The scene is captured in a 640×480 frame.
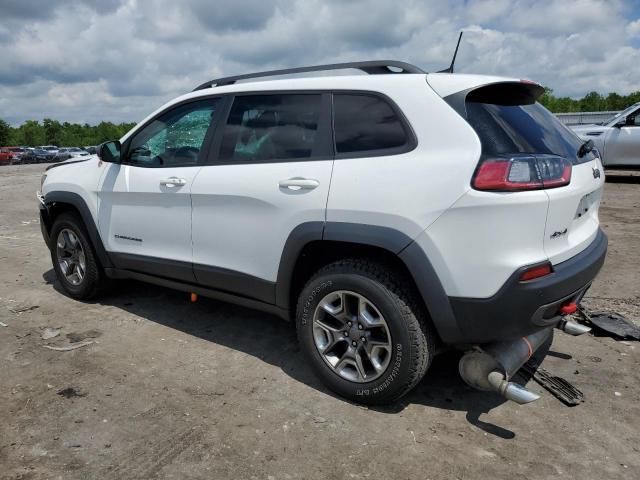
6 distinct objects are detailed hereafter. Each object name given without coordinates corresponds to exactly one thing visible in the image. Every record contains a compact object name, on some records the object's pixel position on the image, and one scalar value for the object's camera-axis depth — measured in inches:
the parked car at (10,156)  1772.8
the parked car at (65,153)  1904.5
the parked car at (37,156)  1847.9
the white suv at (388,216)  101.7
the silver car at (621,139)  449.1
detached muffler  105.5
